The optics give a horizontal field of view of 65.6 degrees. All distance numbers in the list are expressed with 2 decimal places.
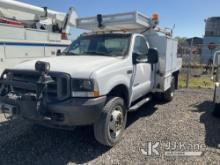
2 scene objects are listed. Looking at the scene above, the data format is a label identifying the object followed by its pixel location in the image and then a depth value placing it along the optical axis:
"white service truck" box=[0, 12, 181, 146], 2.53
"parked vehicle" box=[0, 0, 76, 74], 5.60
